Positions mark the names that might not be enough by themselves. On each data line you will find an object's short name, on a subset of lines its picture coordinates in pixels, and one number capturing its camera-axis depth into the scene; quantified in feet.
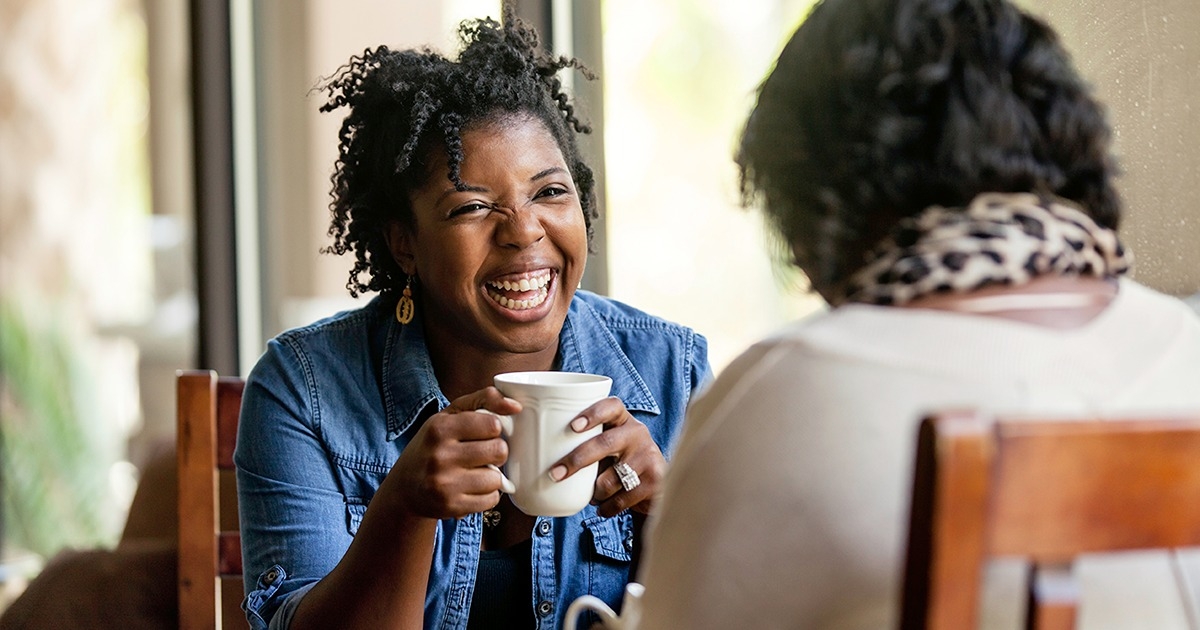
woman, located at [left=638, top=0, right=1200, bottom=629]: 5.81
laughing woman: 7.57
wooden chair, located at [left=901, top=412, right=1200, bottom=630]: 4.60
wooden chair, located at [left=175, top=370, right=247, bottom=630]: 7.77
